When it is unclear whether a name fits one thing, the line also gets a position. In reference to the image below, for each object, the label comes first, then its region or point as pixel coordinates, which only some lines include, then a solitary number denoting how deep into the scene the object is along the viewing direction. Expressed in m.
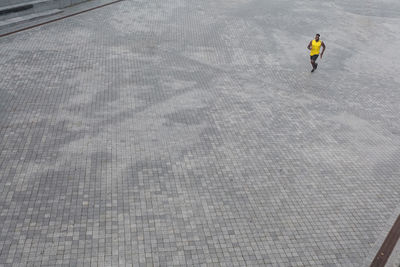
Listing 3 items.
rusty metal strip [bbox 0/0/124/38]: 12.88
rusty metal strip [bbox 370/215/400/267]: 6.12
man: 12.19
